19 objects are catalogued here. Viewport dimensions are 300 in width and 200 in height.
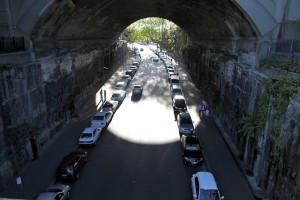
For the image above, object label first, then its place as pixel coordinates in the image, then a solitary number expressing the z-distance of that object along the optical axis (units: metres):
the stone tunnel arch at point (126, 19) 17.94
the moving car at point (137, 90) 32.75
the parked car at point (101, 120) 21.84
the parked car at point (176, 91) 31.28
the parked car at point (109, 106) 25.39
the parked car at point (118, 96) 29.44
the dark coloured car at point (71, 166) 14.50
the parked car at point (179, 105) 25.84
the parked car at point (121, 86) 34.34
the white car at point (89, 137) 18.72
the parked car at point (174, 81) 36.19
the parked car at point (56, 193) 12.02
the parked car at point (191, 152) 16.44
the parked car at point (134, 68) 48.23
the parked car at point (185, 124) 20.71
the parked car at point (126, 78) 38.26
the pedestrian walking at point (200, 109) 25.19
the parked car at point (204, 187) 12.49
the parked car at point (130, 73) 44.19
